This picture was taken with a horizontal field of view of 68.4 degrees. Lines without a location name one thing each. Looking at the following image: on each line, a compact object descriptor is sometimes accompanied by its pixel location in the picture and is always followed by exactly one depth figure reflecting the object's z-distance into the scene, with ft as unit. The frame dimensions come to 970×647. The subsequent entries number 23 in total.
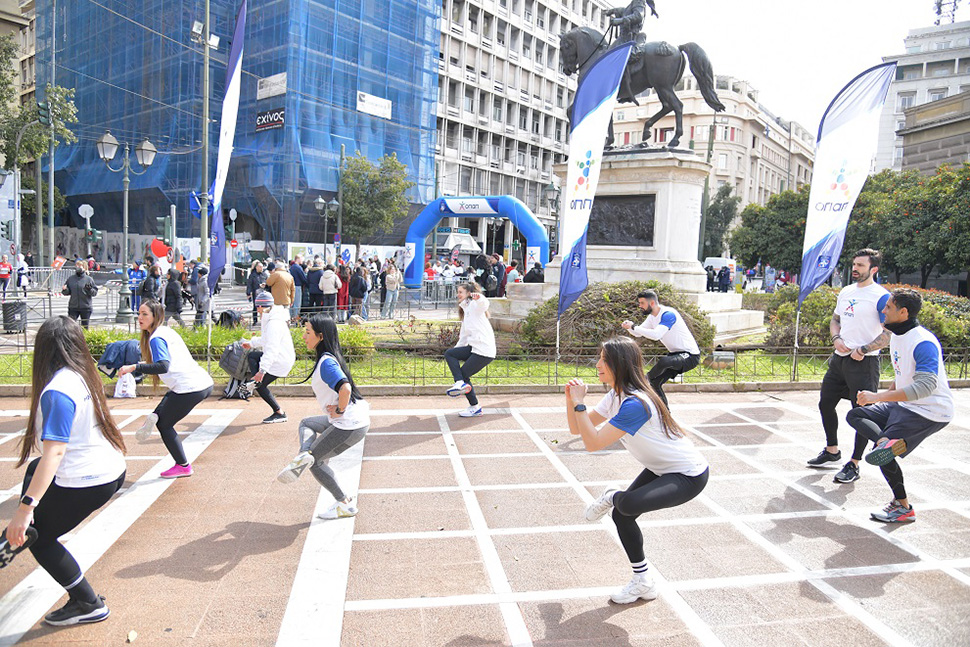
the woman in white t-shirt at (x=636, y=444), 13.10
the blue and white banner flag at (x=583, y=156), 33.88
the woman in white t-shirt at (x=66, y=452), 11.45
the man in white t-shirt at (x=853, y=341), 21.91
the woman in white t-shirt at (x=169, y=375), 19.39
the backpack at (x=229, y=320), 48.49
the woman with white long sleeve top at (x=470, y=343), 29.40
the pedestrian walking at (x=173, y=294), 51.96
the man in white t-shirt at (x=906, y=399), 16.92
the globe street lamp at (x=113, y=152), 57.57
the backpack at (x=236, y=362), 27.94
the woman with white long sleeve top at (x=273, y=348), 26.14
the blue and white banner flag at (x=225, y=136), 35.35
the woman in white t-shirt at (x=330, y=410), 16.87
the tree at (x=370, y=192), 122.42
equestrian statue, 48.47
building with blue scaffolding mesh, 118.21
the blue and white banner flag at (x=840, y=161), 33.71
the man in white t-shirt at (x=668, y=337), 26.58
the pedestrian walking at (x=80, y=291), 46.37
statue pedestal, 48.06
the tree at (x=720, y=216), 194.39
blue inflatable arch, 87.97
